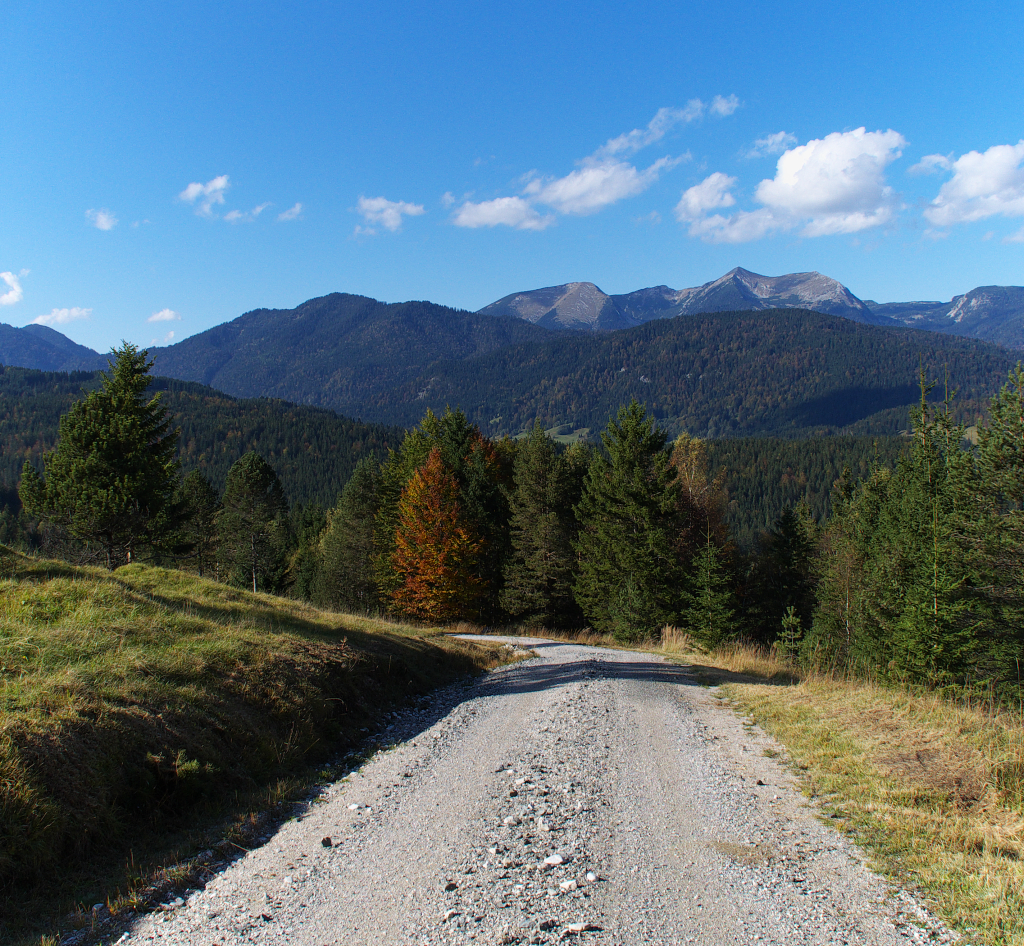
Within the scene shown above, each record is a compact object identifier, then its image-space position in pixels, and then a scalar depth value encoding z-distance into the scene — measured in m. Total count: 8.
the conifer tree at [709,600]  28.78
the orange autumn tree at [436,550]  36.28
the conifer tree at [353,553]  47.94
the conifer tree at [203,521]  55.56
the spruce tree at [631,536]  32.47
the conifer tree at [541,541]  37.59
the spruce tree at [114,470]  27.44
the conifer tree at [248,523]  50.88
